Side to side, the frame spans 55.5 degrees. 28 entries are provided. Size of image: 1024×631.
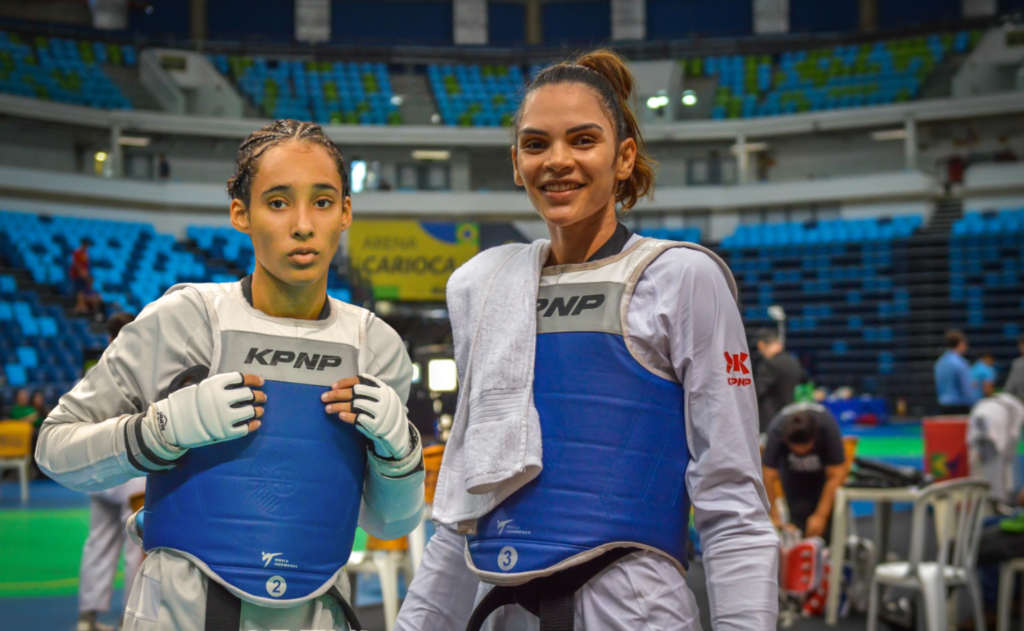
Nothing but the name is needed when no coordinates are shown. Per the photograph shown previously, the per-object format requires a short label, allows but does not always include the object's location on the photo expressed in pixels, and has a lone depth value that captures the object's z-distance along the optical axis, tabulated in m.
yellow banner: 16.97
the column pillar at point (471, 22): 26.64
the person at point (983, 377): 14.35
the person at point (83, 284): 17.00
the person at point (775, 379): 7.65
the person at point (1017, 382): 10.22
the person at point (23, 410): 11.49
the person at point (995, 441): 7.12
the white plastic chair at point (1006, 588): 4.86
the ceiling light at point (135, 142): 22.48
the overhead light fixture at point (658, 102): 23.11
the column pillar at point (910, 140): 21.98
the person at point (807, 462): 5.50
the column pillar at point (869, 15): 25.31
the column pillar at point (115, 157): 21.25
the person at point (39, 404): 11.93
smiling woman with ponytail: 1.49
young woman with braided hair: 1.62
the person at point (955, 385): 10.89
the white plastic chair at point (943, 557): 4.70
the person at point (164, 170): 21.58
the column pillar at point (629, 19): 26.62
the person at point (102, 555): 4.92
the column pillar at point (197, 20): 25.61
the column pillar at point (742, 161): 22.97
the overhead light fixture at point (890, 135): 22.89
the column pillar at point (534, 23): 26.70
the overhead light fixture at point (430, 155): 24.41
